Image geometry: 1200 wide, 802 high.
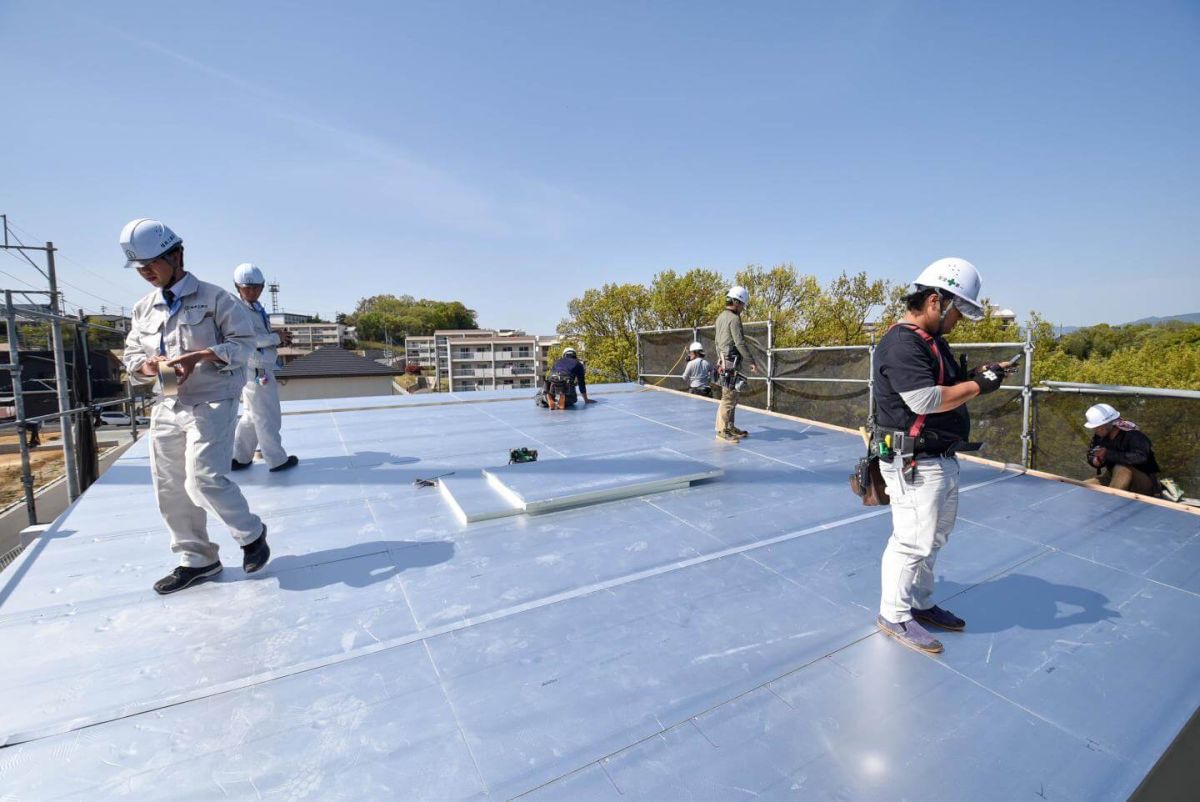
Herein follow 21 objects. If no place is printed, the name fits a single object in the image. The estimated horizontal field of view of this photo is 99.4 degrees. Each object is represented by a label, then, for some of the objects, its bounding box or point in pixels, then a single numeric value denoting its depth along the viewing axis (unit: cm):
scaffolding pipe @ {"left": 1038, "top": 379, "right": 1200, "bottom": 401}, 407
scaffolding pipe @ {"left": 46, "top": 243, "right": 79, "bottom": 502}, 500
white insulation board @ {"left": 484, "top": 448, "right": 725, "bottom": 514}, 370
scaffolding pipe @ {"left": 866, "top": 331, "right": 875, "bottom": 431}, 686
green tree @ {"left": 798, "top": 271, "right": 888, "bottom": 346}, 2897
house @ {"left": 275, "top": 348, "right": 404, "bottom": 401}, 2950
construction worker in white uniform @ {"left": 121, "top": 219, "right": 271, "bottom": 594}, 240
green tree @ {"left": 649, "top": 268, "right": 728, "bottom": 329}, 2975
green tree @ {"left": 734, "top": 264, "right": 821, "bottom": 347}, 2908
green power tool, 485
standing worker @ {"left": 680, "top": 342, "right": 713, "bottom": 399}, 755
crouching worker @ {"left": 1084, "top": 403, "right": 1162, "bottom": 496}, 448
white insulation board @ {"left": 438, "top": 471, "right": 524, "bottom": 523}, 347
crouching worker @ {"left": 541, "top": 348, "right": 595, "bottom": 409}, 780
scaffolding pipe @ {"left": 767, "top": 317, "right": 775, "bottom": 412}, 837
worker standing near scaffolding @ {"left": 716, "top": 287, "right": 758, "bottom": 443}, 563
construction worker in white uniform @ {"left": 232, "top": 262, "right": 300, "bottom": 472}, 418
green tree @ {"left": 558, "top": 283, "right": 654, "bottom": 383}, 3047
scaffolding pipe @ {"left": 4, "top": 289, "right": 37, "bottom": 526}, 421
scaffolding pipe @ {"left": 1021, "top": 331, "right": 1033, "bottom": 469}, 483
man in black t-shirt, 204
